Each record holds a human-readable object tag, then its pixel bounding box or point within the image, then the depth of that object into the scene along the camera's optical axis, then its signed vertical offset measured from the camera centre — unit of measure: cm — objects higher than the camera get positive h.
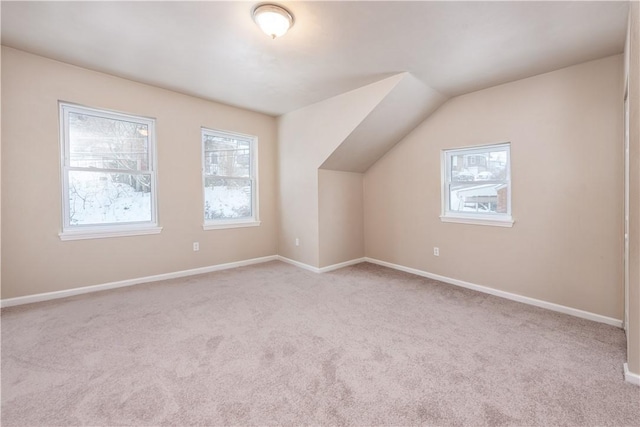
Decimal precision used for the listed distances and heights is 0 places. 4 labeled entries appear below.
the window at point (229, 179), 423 +54
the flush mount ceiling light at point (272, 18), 200 +144
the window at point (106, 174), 314 +51
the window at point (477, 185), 324 +29
